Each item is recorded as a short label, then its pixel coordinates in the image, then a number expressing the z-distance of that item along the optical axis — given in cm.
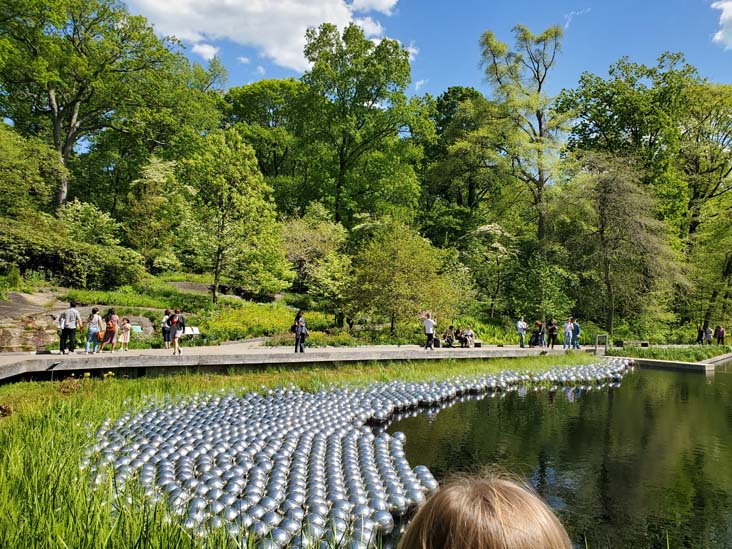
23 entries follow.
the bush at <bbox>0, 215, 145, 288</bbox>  1939
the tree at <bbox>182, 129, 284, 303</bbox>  2270
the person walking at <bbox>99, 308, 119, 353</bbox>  1388
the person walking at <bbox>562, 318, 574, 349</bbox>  2150
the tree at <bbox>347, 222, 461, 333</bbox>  2025
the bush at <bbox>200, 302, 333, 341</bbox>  1864
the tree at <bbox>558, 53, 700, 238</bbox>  3156
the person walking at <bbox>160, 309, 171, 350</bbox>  1474
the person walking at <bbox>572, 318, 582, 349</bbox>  2222
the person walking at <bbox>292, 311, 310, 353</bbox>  1522
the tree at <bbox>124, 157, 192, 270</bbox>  2920
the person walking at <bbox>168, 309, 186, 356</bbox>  1372
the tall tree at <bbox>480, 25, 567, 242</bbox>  2936
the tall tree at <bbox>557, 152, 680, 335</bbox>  2662
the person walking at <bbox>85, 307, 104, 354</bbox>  1323
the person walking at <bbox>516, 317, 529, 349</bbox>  2208
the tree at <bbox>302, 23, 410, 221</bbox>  3497
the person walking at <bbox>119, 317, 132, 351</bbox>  1484
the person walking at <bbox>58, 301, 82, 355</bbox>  1276
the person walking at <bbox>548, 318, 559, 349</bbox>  2119
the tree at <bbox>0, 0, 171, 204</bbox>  2567
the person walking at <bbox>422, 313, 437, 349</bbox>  1792
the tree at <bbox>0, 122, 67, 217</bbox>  2256
